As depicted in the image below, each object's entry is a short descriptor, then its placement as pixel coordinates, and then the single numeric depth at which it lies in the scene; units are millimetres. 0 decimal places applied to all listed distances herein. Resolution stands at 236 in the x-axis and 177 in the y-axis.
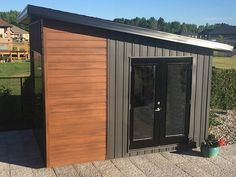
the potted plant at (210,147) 5497
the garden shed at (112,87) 4838
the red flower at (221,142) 5563
